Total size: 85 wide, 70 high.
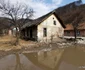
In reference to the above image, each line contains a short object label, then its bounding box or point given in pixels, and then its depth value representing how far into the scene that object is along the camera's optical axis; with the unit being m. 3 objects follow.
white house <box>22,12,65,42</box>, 11.49
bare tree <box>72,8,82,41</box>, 12.77
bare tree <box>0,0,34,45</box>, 9.01
